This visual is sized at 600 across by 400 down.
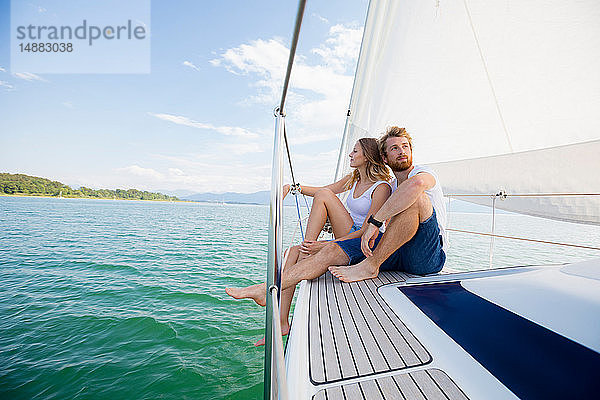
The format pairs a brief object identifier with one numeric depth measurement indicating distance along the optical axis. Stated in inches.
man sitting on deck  47.7
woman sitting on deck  57.4
